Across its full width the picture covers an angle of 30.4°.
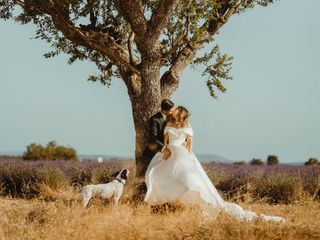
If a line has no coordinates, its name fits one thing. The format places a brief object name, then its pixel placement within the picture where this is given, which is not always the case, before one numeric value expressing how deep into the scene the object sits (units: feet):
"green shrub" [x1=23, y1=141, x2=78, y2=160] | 135.49
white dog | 40.83
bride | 37.27
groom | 37.91
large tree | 44.45
